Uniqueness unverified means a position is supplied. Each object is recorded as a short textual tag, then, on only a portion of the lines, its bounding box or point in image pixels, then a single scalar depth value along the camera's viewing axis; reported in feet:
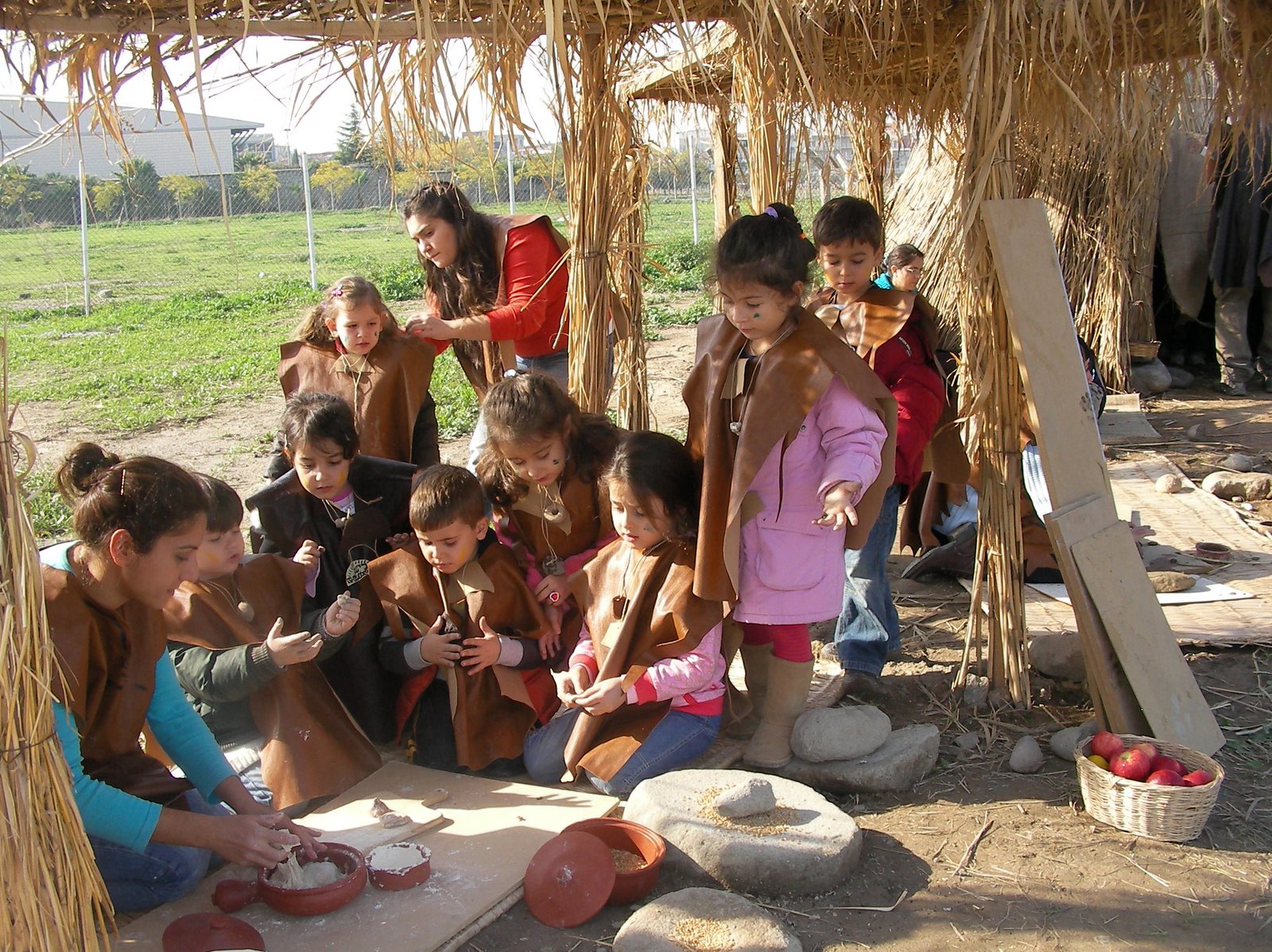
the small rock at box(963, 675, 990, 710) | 12.25
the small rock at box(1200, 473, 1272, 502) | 20.25
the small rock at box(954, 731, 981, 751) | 11.48
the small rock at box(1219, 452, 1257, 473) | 21.83
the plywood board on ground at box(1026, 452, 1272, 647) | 14.15
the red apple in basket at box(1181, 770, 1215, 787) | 9.64
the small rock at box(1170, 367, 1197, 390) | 28.99
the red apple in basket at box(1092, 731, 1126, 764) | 10.07
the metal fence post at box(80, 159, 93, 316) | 37.86
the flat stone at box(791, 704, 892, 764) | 10.69
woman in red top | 13.25
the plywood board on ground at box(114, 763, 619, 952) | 8.34
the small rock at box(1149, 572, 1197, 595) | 15.43
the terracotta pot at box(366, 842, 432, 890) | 8.91
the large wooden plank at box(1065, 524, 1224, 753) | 10.78
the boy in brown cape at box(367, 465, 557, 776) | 10.86
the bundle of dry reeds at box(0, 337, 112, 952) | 6.07
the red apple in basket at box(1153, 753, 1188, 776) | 9.78
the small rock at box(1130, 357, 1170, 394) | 28.32
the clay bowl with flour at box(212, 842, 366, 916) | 8.45
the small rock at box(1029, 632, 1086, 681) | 12.67
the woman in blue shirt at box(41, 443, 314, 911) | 7.90
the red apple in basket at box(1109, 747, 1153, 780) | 9.77
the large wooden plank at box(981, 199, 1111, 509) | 11.08
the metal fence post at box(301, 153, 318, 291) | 42.76
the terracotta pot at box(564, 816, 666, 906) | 8.93
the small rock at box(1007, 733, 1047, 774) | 11.03
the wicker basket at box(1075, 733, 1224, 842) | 9.50
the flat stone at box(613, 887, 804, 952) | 8.01
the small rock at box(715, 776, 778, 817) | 9.42
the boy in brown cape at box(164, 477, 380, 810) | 9.86
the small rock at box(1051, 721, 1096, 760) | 11.09
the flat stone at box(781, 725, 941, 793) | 10.61
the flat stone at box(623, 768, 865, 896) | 9.06
